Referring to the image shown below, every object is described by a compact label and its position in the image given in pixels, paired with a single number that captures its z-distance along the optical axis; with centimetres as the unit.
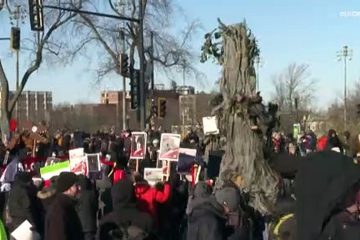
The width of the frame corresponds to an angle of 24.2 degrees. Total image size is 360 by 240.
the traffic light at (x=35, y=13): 2562
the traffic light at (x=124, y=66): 3022
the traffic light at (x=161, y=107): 3206
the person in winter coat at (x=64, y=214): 812
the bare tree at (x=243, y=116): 1430
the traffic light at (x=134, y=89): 2845
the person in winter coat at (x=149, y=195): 1139
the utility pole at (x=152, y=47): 3942
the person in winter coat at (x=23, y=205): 1074
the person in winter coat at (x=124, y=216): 741
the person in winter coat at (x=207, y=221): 719
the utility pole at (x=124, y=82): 4122
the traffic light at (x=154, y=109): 3299
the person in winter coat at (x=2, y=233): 623
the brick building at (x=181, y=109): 7619
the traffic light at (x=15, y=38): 3109
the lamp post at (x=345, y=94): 5440
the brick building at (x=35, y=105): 11266
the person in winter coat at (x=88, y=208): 1181
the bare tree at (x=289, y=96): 7688
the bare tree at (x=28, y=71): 3944
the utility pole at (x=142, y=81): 2792
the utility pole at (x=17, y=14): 4286
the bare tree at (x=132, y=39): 4091
